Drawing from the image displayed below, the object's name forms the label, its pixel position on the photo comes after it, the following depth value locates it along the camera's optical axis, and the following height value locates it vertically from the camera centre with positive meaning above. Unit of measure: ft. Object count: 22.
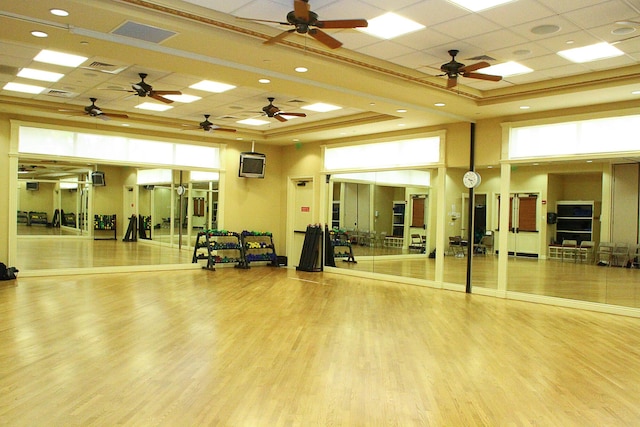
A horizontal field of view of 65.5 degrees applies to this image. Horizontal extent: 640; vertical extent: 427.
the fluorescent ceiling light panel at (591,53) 19.08 +6.76
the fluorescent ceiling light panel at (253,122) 35.17 +6.64
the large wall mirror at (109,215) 38.96 -0.37
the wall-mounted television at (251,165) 39.73 +3.98
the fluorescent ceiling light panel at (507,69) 21.67 +6.77
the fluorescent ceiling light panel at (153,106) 30.89 +6.66
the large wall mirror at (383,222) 33.27 -0.37
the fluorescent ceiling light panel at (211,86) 25.59 +6.67
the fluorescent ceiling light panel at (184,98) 28.55 +6.68
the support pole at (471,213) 29.94 +0.39
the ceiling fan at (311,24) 14.03 +5.61
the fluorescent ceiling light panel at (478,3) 15.30 +6.71
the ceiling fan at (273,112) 28.07 +5.91
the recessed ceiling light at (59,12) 14.92 +5.97
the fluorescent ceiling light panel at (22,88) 26.94 +6.67
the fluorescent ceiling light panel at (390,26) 16.85 +6.75
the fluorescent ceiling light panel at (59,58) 21.65 +6.75
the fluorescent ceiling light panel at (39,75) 24.31 +6.72
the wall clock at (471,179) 29.84 +2.43
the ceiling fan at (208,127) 33.55 +5.88
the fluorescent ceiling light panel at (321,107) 29.96 +6.66
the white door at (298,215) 41.42 +0.02
